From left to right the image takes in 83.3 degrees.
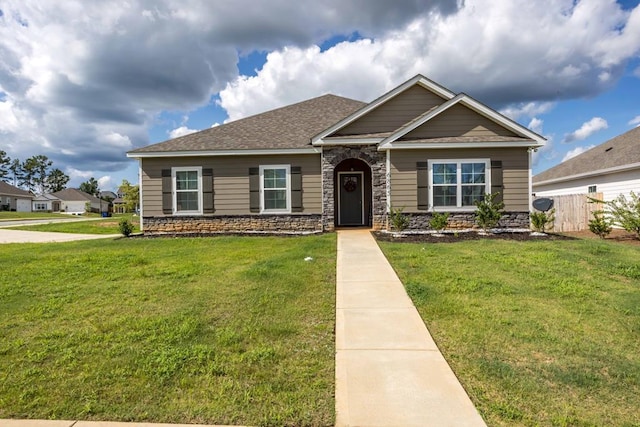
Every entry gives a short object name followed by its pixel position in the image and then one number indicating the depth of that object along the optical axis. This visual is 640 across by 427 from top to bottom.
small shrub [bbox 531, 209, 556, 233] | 11.43
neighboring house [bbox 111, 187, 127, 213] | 66.03
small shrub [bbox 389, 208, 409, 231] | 11.58
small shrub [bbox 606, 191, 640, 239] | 10.86
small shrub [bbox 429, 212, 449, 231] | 11.53
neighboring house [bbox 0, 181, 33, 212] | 54.25
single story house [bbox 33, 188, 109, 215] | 64.75
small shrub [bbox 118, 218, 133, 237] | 12.86
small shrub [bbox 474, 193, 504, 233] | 11.25
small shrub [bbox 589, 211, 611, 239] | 11.52
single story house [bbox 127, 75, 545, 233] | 11.98
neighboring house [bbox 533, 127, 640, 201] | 15.02
